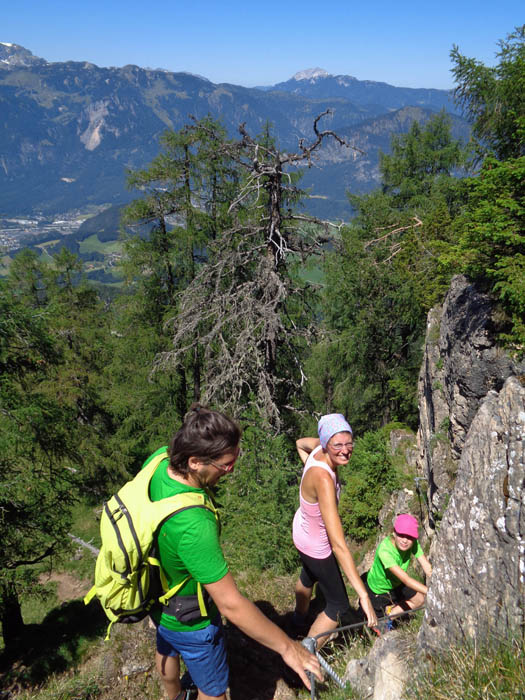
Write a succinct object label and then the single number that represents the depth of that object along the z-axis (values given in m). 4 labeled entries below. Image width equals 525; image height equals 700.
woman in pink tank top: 3.08
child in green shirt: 3.77
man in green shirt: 2.17
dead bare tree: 8.98
